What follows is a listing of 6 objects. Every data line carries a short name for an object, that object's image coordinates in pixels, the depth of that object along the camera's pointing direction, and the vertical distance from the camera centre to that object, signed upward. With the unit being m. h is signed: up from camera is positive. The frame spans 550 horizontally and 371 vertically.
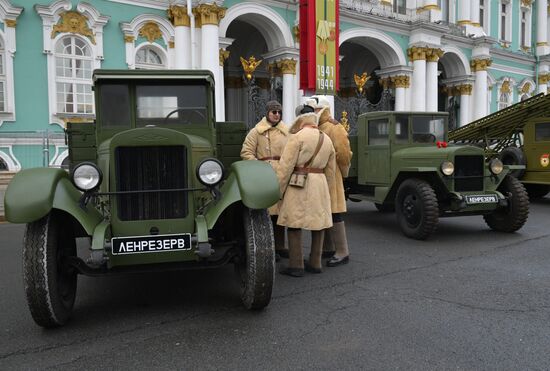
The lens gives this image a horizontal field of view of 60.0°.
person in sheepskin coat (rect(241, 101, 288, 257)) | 5.46 +0.24
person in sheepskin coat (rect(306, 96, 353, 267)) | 5.31 -0.23
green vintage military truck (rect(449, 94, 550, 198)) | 11.03 +0.54
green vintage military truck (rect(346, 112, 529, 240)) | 6.83 -0.27
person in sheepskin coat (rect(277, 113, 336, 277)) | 4.64 -0.21
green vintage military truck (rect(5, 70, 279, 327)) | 3.38 -0.41
